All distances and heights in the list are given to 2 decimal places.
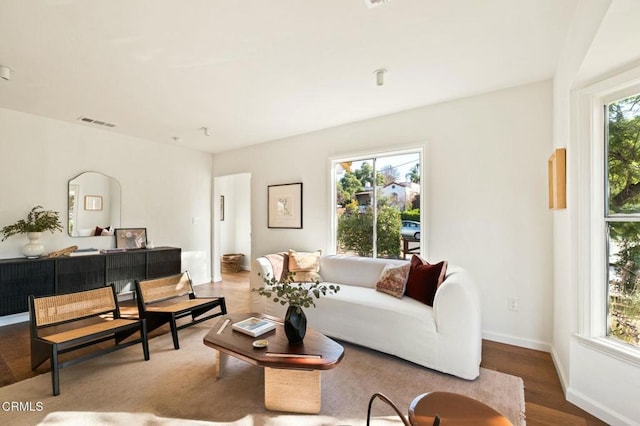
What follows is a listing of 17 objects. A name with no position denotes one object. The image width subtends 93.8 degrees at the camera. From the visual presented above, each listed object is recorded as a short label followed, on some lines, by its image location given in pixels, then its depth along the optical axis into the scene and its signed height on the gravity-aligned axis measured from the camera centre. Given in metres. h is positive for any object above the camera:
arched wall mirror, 4.20 +0.16
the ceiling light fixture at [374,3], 1.79 +1.28
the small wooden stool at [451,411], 1.14 -0.79
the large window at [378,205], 3.69 +0.15
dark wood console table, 3.32 -0.74
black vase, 2.09 -0.76
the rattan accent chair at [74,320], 2.20 -0.92
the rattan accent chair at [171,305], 2.96 -0.95
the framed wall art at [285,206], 4.68 +0.16
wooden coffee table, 1.86 -0.94
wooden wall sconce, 2.21 +0.27
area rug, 1.85 -1.25
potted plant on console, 3.57 -0.14
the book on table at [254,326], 2.26 -0.87
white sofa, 2.32 -0.93
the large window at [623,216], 1.82 +0.00
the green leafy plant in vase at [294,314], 2.09 -0.69
